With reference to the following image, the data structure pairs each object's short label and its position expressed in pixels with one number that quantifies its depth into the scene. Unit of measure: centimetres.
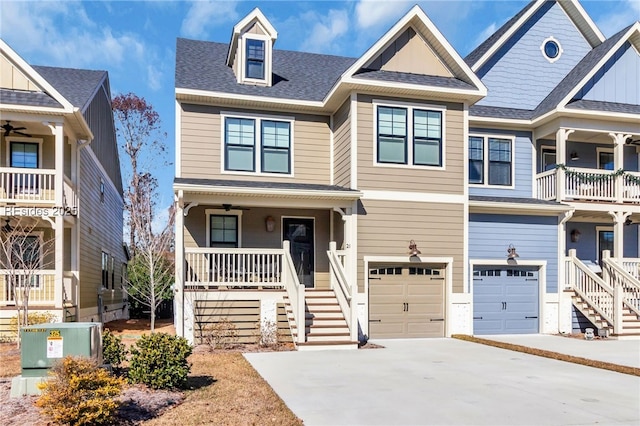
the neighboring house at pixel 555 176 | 1535
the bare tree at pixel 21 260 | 1228
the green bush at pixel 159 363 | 720
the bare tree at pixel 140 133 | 3133
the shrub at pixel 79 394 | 539
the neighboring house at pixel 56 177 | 1359
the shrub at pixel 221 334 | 1245
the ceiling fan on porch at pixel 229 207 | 1402
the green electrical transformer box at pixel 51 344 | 666
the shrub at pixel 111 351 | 786
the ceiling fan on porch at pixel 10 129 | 1459
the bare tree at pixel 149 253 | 1569
